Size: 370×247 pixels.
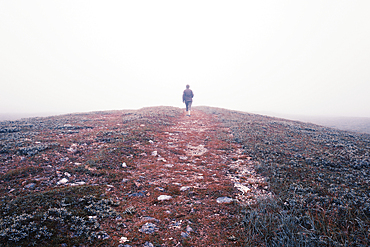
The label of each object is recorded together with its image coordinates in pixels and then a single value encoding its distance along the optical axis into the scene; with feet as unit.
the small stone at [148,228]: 15.12
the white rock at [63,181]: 22.29
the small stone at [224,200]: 20.16
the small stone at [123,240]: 13.65
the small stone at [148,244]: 13.51
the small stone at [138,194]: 20.99
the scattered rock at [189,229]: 15.38
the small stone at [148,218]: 16.71
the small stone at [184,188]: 22.90
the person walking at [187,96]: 93.76
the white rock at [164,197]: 20.31
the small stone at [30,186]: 20.35
